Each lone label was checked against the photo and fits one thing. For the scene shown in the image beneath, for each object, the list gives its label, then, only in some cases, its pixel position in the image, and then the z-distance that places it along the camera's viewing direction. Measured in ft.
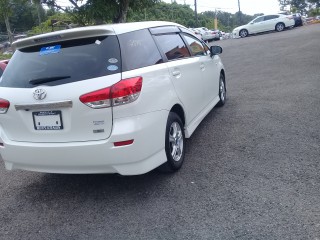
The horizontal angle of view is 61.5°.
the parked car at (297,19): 66.83
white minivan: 8.34
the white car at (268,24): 65.02
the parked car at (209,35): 80.18
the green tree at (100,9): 18.19
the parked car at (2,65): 18.14
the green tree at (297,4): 210.92
